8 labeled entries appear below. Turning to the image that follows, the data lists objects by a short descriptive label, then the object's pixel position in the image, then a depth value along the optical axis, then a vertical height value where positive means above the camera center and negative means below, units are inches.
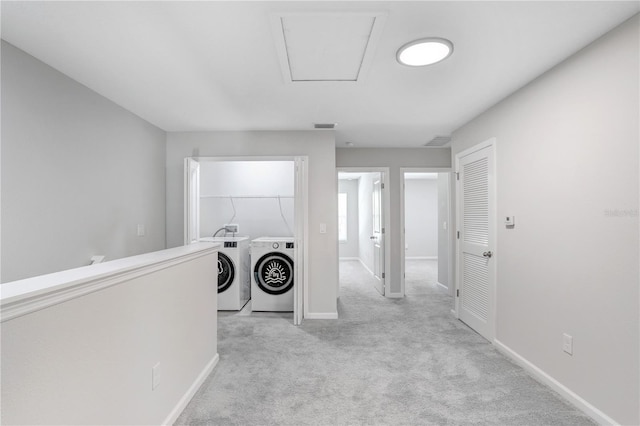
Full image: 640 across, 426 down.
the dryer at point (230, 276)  165.5 -32.3
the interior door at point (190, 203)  149.1 +6.3
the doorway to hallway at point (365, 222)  197.3 -6.4
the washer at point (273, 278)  165.2 -33.4
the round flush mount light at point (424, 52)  74.6 +41.7
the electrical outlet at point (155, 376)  64.4 -33.9
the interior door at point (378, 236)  199.0 -14.4
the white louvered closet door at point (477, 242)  120.6 -11.4
